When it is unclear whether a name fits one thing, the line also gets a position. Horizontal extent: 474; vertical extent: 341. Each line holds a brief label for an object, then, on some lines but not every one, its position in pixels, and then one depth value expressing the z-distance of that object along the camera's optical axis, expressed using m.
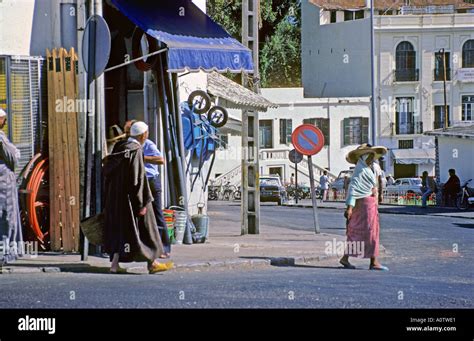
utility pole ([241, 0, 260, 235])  21.27
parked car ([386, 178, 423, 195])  56.09
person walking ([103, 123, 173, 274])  13.10
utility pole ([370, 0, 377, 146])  49.56
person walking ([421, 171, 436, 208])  42.84
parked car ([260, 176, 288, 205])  51.56
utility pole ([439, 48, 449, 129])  66.69
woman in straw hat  14.88
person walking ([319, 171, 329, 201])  53.47
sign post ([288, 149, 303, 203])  47.92
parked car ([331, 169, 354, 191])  57.22
